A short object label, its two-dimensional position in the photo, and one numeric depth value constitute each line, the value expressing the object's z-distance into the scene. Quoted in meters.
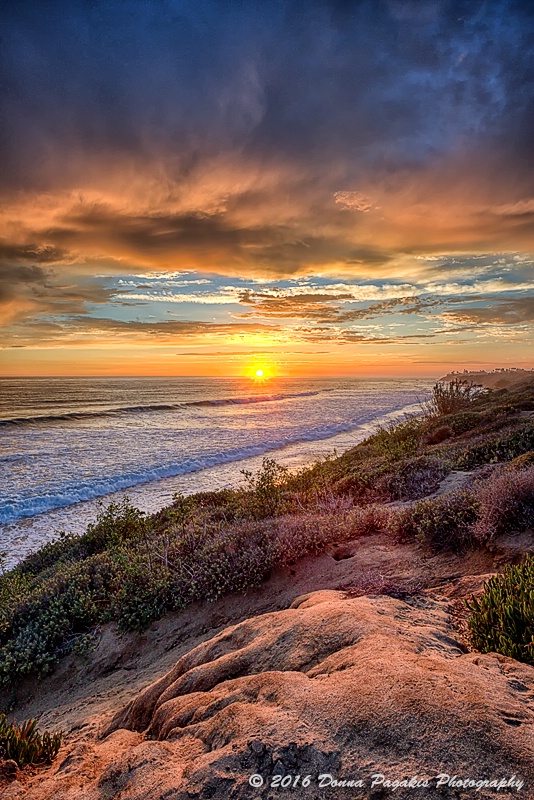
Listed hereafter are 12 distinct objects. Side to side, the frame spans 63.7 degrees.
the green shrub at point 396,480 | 9.29
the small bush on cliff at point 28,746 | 3.24
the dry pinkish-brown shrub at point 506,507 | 5.75
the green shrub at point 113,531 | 9.38
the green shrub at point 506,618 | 3.28
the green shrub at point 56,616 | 5.64
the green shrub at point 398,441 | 12.56
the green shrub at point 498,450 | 10.37
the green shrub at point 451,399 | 21.06
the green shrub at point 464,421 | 15.66
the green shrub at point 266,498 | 9.05
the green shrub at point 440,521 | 6.01
